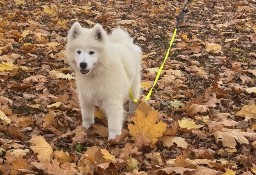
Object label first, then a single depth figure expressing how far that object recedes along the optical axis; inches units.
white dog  198.7
